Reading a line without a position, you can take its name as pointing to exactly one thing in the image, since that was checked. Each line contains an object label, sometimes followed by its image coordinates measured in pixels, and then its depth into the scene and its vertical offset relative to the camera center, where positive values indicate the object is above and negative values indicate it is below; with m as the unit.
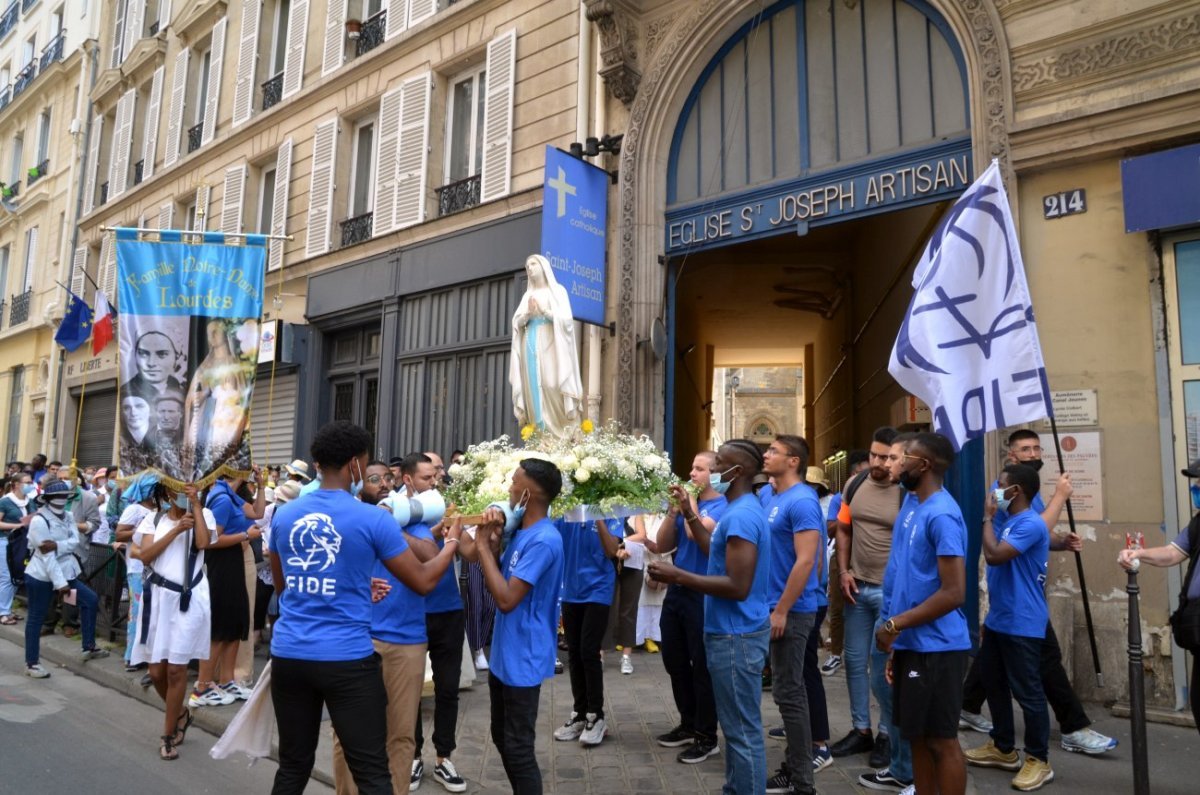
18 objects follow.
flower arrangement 4.52 +0.06
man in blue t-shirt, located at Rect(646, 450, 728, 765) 5.11 -0.91
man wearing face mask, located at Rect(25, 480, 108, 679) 7.77 -0.82
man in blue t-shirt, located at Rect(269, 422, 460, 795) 3.28 -0.58
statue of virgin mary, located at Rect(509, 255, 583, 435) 6.61 +1.07
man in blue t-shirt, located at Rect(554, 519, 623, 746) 5.42 -0.84
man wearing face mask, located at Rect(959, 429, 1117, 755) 5.00 -1.19
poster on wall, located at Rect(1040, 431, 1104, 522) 6.55 +0.22
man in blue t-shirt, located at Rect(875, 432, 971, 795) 3.63 -0.61
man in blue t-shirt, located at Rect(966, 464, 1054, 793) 4.66 -0.74
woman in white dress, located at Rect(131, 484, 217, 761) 5.55 -0.81
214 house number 6.90 +2.48
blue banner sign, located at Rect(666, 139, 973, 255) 7.97 +3.14
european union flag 17.44 +3.28
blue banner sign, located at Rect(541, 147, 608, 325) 9.48 +3.08
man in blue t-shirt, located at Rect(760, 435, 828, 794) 4.39 -0.54
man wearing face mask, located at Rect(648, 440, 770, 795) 3.84 -0.58
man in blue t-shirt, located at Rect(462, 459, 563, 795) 3.65 -0.53
